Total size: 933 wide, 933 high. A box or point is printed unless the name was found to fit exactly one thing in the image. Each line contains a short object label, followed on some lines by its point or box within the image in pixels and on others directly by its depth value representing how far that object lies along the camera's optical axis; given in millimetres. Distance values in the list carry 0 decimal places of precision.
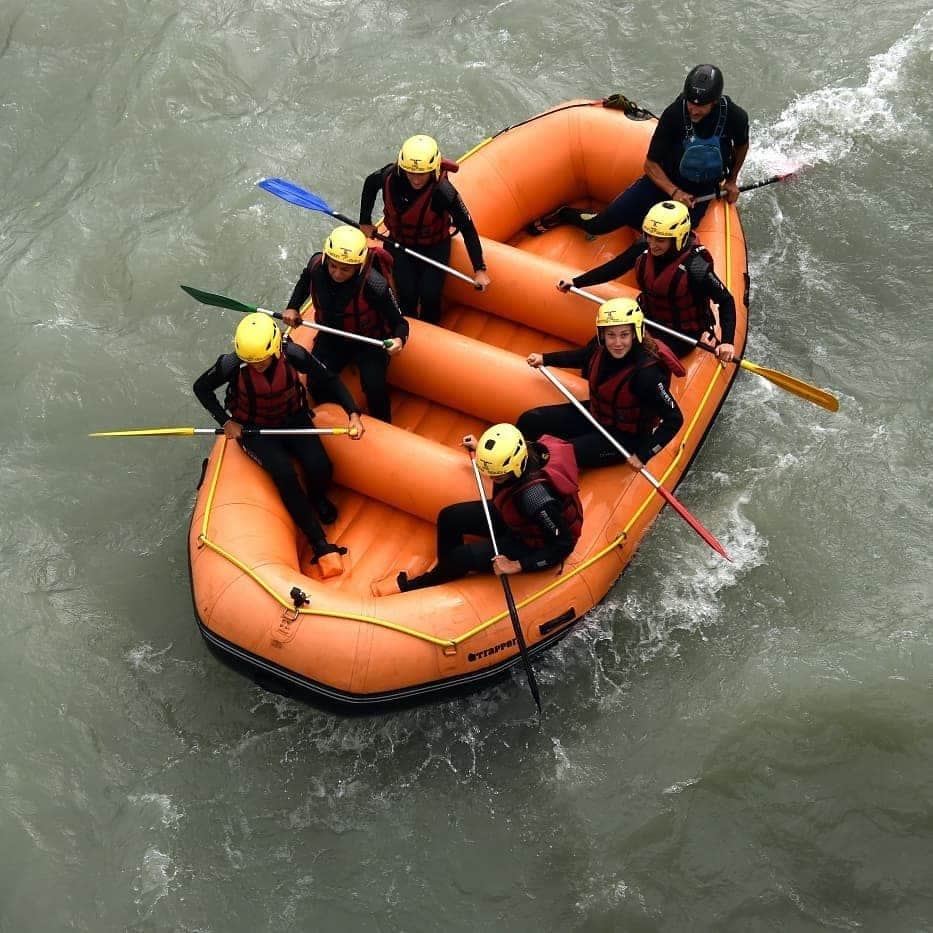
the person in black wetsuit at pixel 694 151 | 5598
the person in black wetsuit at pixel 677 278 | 5199
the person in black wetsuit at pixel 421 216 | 5453
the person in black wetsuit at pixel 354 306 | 5113
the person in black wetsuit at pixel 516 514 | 4605
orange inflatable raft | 4770
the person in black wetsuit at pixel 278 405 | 4902
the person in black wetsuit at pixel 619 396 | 4926
